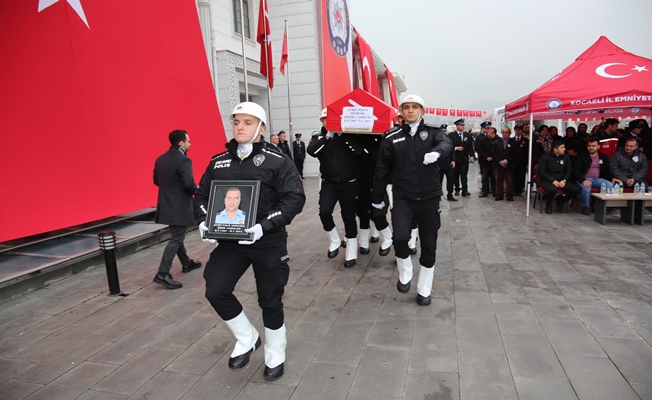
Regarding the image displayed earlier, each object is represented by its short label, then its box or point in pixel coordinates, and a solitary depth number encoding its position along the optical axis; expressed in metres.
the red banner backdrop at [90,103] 5.40
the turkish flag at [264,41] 9.88
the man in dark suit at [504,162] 10.80
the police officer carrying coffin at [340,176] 5.59
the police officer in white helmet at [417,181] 4.28
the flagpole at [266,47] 9.92
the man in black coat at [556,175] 9.09
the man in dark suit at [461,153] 11.34
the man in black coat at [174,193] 5.11
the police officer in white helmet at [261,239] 2.97
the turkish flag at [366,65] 20.92
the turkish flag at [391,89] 29.58
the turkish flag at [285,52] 13.21
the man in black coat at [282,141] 14.65
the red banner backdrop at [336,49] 15.77
